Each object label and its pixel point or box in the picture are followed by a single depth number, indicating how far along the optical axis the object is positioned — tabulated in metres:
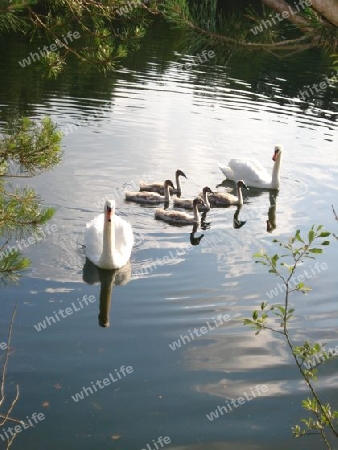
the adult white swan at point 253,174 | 18.30
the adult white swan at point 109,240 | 12.80
